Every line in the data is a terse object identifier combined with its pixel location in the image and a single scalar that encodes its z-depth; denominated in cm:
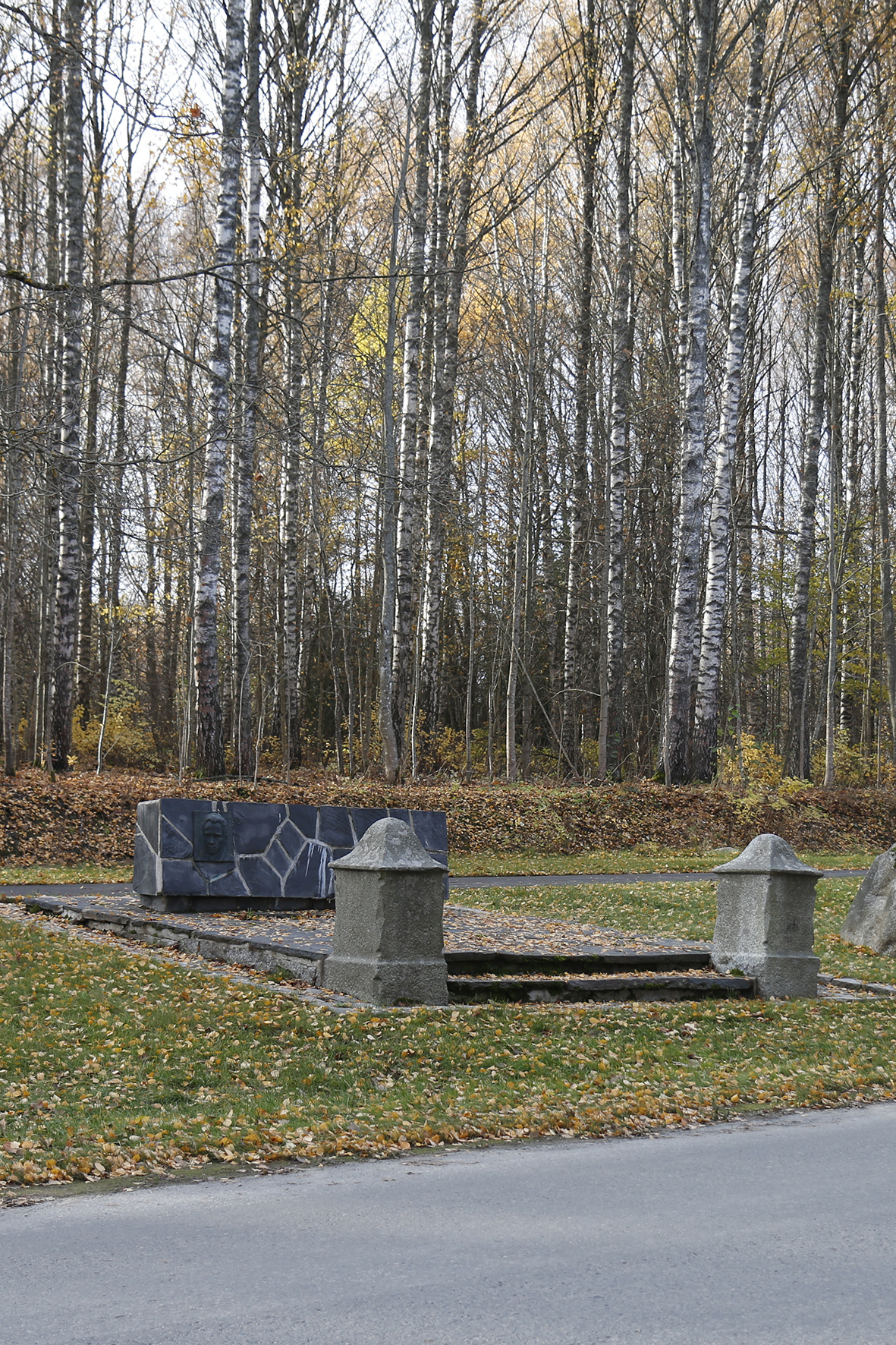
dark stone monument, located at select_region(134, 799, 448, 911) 1199
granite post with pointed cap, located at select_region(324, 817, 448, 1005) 870
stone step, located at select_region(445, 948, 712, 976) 976
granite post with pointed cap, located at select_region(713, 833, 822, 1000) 1038
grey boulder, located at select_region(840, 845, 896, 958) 1301
